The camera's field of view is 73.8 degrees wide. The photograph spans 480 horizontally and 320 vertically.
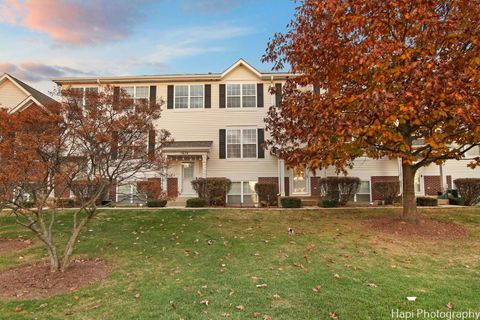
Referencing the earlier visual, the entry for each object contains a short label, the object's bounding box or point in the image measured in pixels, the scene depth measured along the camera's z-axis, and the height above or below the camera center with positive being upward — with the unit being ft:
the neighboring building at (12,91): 66.74 +20.20
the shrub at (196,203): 50.11 -2.70
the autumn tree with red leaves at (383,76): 20.71 +8.63
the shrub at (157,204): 50.75 -2.88
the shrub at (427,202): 49.85 -2.63
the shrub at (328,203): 50.94 -2.82
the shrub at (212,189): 52.11 -0.54
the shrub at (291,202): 49.83 -2.58
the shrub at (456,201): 50.89 -2.68
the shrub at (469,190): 49.75 -0.78
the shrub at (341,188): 53.98 -0.45
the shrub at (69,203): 51.70 -2.75
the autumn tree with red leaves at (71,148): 18.62 +2.54
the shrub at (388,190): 55.11 -0.82
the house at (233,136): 61.62 +9.76
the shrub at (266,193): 52.44 -1.22
